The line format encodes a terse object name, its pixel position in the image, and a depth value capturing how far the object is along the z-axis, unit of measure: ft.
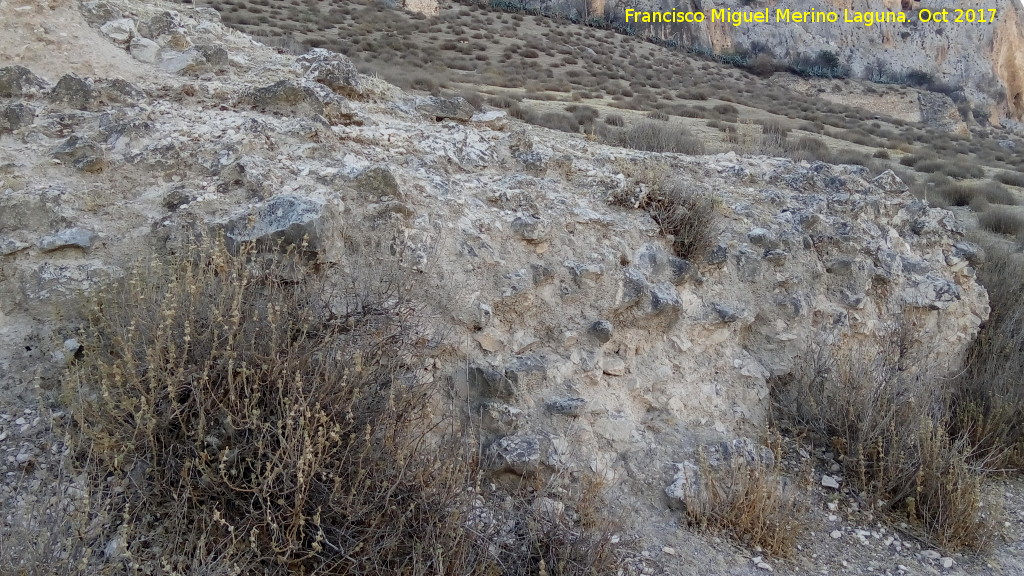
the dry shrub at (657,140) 23.98
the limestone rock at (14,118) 11.71
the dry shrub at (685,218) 14.60
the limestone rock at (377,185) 12.20
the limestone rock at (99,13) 15.40
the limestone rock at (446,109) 16.74
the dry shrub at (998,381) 14.12
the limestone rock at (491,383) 10.91
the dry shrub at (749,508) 10.19
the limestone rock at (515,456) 10.03
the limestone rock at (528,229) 12.98
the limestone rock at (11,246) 9.80
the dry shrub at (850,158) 37.55
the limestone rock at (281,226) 10.34
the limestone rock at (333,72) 16.24
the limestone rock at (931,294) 17.02
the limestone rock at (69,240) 9.98
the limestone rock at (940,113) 97.35
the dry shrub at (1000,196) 34.63
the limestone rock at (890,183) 19.39
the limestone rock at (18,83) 12.59
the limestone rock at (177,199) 11.10
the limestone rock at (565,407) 11.13
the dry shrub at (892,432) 11.27
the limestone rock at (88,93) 12.91
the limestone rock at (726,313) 13.94
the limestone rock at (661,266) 13.73
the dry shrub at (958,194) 34.50
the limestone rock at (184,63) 15.25
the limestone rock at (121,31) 15.31
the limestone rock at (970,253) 18.56
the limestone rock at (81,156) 11.43
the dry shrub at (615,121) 36.75
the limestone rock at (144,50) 15.20
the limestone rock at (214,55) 15.89
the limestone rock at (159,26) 16.14
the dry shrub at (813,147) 34.92
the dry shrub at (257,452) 7.02
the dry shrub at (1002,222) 29.07
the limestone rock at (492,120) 16.89
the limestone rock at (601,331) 12.33
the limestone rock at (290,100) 14.35
